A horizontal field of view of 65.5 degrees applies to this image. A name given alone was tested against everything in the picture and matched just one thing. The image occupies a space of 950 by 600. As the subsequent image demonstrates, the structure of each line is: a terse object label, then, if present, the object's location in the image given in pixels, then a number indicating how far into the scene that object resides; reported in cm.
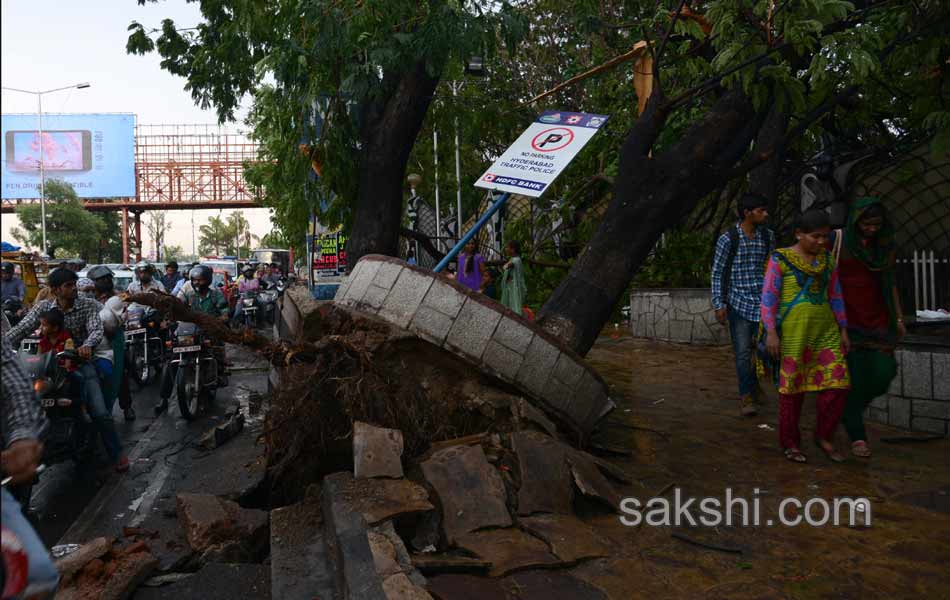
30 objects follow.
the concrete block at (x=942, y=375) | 538
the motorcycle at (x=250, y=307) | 1702
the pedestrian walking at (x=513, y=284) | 972
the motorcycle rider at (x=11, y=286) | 1173
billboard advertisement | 4300
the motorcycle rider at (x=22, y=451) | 183
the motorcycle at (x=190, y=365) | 750
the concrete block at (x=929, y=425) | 546
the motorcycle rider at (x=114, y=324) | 687
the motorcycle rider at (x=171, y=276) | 1261
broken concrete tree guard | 462
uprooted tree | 462
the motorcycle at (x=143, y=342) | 928
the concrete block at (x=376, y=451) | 381
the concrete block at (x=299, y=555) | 316
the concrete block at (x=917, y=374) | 551
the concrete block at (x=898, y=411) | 570
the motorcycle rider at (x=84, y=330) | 581
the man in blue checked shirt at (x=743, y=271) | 591
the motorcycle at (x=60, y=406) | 546
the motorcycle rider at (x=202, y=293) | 885
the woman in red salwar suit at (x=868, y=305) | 484
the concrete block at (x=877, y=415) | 589
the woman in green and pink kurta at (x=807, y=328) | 467
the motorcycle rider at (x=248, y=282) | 1766
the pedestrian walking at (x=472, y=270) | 1023
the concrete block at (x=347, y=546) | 278
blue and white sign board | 552
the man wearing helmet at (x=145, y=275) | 1009
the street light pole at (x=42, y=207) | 3539
